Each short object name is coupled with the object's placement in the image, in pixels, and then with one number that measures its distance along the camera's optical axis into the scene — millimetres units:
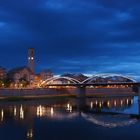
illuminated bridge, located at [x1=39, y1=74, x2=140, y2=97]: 79738
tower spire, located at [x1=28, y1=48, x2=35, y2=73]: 126438
